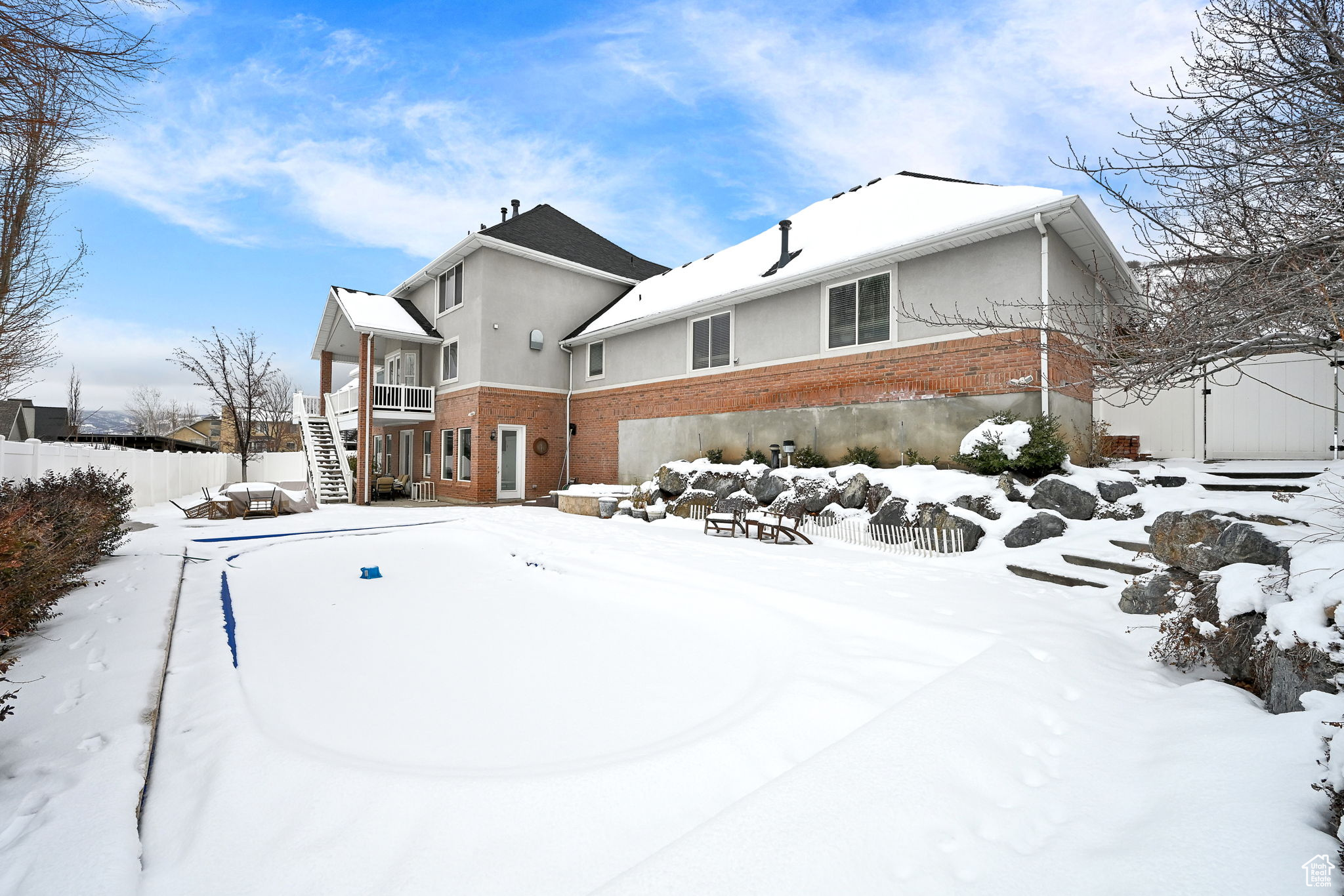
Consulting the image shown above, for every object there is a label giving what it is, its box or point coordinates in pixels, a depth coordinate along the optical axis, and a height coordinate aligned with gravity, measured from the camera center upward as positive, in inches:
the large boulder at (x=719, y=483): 475.8 -25.1
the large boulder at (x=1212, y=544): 165.5 -29.5
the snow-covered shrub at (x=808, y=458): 451.2 -3.5
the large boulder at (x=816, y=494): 401.4 -29.3
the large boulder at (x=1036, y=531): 290.2 -40.7
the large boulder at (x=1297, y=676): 110.1 -45.7
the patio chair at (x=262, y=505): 535.2 -48.8
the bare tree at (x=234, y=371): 860.0 +134.8
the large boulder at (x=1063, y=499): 295.3 -25.0
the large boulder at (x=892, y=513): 344.5 -37.2
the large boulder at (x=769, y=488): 437.4 -27.2
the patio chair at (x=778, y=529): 358.9 -49.9
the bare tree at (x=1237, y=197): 119.1 +61.9
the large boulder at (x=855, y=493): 382.6 -27.0
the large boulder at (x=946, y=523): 309.7 -39.9
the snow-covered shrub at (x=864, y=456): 421.7 -1.4
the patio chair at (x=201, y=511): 514.9 -52.0
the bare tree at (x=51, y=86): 138.9 +111.5
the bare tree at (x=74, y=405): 1149.1 +106.1
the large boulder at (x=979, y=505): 317.6 -30.0
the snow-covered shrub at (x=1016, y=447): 323.6 +4.3
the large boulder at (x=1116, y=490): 293.9 -19.4
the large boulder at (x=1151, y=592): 186.1 -48.7
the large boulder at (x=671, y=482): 523.2 -26.3
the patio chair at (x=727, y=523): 389.1 -49.9
